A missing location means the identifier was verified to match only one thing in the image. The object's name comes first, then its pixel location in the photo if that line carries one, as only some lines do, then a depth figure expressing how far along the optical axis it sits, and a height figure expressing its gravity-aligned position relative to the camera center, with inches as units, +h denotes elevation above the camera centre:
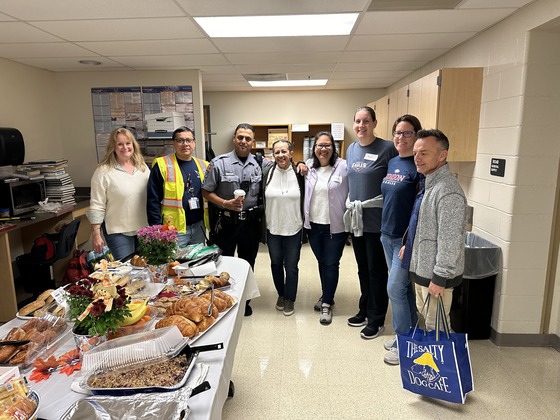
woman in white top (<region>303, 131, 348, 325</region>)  116.1 -18.5
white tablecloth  41.4 -28.1
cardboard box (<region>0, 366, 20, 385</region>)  41.7 -25.4
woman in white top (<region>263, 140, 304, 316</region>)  119.0 -18.7
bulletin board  173.3 +18.9
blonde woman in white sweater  109.4 -14.2
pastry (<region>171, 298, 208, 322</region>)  57.4 -25.2
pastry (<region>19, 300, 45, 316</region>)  61.6 -26.2
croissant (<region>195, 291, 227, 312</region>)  63.0 -26.0
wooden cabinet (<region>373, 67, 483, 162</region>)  115.5 +11.5
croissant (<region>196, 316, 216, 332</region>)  56.6 -26.8
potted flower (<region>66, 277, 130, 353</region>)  48.4 -21.2
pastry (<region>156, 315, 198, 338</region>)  54.4 -25.8
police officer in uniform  117.0 -15.9
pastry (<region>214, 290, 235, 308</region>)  64.9 -26.3
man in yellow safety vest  111.5 -13.1
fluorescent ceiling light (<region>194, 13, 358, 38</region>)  103.7 +34.9
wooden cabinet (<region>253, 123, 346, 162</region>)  255.1 +7.3
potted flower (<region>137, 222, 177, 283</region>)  73.1 -19.8
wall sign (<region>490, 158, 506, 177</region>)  105.5 -6.3
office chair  130.9 -38.6
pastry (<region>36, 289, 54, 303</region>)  64.2 -25.5
